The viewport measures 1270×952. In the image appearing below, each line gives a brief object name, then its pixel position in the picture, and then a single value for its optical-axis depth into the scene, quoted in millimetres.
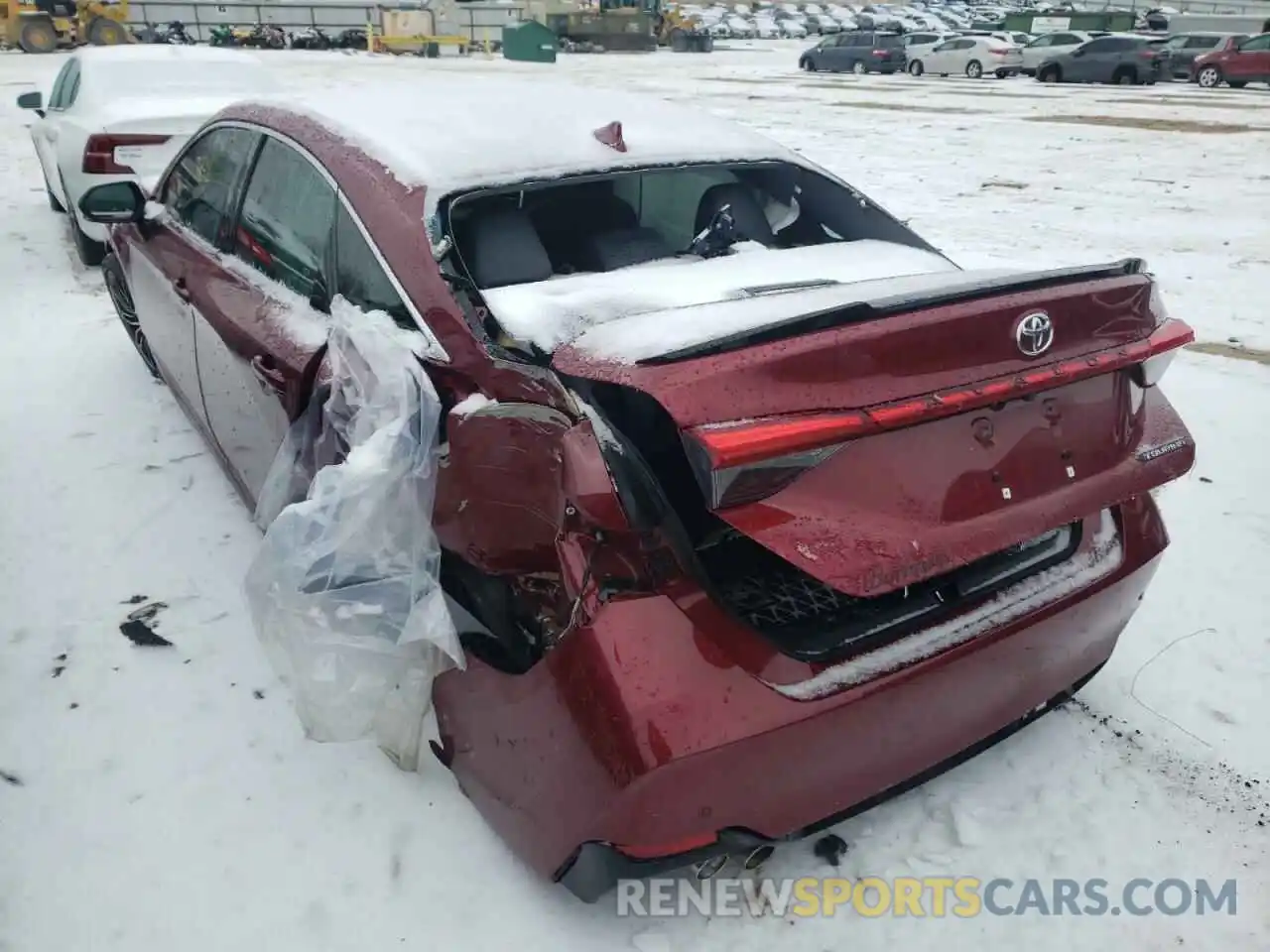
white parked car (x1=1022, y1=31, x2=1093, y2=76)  27062
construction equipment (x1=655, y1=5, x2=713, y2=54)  39938
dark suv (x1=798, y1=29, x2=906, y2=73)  30766
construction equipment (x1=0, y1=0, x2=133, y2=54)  27375
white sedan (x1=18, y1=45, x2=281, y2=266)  6277
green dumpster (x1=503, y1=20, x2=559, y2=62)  32125
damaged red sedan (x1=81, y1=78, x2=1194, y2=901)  1632
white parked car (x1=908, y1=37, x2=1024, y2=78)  28703
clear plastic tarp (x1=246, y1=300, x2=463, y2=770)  2100
